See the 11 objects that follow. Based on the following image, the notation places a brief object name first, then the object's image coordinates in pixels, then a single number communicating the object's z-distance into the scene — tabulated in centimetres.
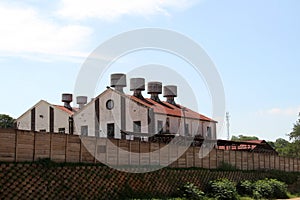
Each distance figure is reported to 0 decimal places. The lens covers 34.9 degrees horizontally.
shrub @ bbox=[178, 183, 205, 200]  2834
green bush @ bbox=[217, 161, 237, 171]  3578
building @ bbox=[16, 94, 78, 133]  5147
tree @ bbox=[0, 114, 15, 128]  6539
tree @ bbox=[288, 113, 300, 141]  7725
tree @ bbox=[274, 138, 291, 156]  7373
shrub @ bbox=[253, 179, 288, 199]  3412
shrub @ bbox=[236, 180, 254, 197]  3412
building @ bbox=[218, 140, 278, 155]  4622
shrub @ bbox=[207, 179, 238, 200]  3028
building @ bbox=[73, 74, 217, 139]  4559
